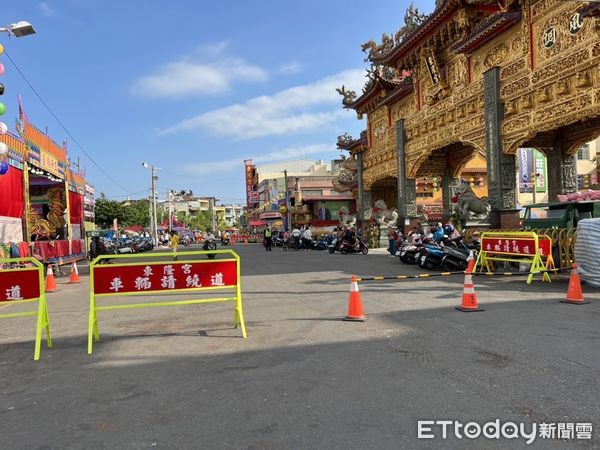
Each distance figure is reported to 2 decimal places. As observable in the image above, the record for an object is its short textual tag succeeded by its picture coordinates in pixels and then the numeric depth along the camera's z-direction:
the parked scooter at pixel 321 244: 30.34
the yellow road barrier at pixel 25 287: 5.76
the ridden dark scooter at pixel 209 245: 28.91
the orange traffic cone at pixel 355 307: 6.78
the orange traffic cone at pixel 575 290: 7.85
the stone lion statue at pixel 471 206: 17.09
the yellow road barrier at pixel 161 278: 5.85
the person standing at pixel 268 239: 31.58
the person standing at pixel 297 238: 32.20
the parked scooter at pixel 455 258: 13.37
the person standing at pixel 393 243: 20.36
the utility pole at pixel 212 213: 101.40
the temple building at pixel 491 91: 13.34
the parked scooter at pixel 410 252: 15.86
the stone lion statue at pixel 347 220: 33.36
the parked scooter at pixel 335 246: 24.43
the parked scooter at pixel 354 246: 23.44
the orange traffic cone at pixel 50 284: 12.48
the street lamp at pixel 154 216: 50.56
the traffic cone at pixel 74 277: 14.48
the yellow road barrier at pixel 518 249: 10.51
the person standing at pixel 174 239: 23.11
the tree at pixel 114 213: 63.44
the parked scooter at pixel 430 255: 13.67
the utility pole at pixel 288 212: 50.34
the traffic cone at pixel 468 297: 7.34
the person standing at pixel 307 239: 31.89
